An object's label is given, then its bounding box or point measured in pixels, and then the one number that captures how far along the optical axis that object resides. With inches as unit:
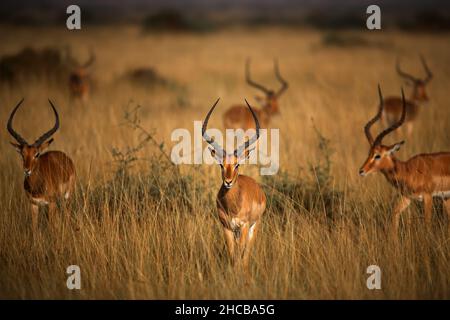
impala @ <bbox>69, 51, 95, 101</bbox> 1127.6
